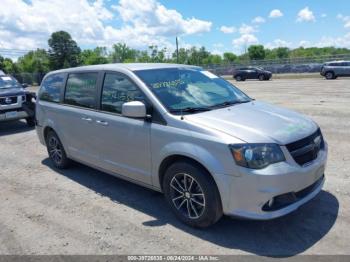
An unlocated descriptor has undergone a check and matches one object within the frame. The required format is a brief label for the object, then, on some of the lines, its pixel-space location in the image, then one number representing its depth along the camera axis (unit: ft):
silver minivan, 11.53
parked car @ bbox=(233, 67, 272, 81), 118.03
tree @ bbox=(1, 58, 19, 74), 247.42
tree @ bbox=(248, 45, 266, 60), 350.31
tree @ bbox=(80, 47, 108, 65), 322.71
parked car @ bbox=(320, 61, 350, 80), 95.50
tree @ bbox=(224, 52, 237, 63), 401.08
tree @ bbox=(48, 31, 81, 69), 274.16
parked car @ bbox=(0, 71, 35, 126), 35.65
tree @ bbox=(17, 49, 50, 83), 270.36
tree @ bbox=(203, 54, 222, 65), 361.34
